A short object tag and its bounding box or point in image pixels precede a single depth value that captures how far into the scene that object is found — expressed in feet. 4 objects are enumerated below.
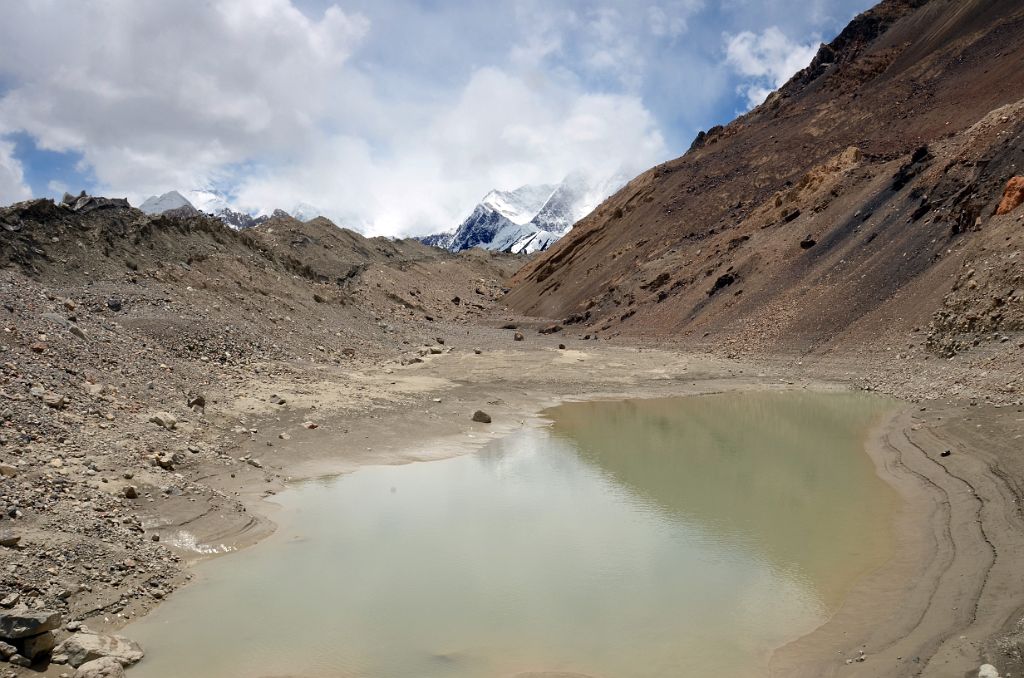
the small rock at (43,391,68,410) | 37.42
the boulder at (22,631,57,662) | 20.30
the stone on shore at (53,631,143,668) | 20.92
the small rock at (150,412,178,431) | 41.96
